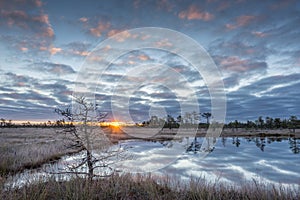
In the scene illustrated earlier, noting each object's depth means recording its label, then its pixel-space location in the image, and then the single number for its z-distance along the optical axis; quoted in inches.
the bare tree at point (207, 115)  4872.0
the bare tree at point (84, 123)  358.0
